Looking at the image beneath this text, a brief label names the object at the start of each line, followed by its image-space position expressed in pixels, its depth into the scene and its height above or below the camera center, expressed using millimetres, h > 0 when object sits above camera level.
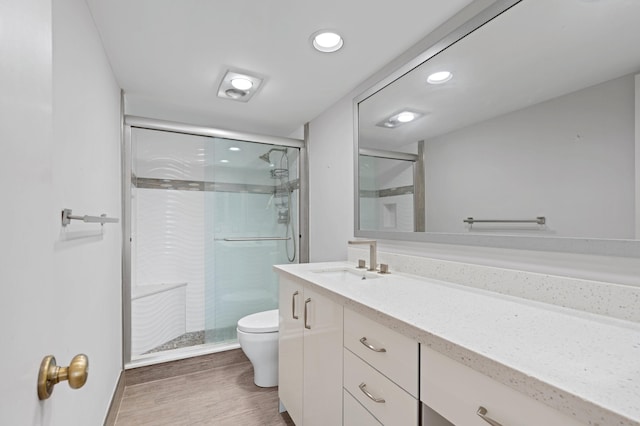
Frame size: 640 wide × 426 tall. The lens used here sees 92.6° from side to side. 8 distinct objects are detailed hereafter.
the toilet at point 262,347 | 2115 -938
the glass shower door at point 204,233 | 2686 -183
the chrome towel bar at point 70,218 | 1043 -15
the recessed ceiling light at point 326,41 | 1550 +901
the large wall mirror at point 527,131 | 946 +322
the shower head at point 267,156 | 2869 +540
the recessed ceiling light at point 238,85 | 1970 +878
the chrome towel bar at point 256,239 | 2704 -233
